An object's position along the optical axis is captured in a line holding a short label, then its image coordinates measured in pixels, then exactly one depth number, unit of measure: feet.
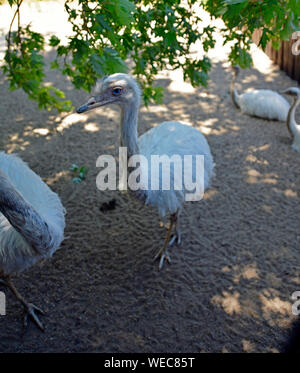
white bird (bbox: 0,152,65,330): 8.16
